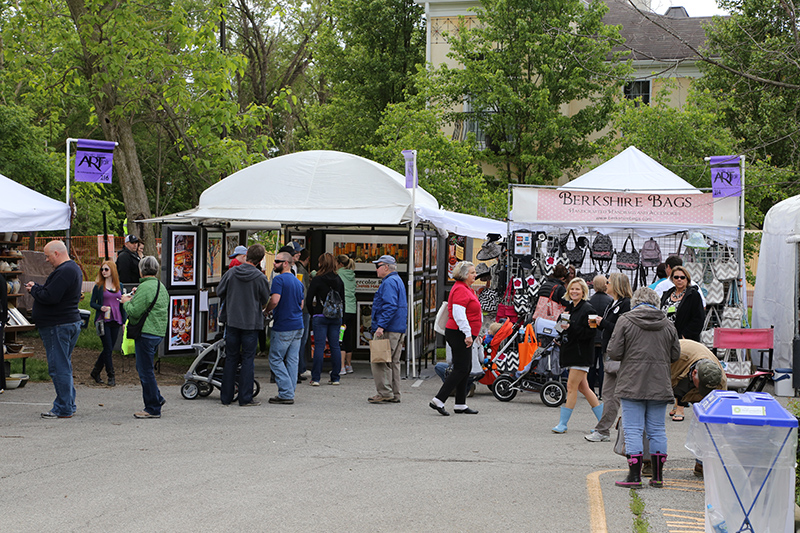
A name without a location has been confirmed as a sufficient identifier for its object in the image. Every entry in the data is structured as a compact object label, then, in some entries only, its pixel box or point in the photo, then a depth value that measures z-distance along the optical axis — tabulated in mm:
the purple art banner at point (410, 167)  13172
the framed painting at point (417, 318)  14398
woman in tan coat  6824
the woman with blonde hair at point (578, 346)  8938
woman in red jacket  9828
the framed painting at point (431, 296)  15594
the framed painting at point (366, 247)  14812
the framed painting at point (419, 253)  14366
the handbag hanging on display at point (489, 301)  13558
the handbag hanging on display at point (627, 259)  13789
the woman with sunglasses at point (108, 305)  11711
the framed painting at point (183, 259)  13695
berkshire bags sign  13000
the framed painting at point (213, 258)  14438
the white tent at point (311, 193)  13109
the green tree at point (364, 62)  32562
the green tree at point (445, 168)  22250
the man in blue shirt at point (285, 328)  10844
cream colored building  28859
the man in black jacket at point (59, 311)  9094
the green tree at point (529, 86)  25562
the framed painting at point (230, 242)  15195
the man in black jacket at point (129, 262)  13648
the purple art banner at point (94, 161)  12078
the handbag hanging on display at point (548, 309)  12438
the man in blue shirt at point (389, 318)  10922
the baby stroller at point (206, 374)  10867
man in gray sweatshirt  10281
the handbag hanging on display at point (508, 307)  13344
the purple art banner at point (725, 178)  12578
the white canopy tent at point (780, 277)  13375
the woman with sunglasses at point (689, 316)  10609
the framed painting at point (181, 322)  13727
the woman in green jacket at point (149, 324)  9391
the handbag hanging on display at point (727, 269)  13164
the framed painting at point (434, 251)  15648
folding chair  11883
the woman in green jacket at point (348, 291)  13680
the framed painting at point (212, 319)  14492
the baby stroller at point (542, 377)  11383
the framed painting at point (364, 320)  14820
